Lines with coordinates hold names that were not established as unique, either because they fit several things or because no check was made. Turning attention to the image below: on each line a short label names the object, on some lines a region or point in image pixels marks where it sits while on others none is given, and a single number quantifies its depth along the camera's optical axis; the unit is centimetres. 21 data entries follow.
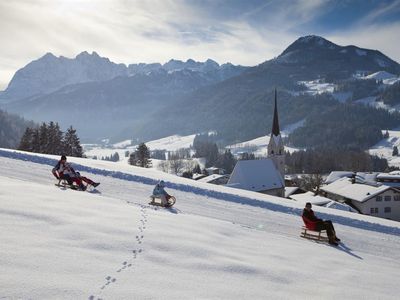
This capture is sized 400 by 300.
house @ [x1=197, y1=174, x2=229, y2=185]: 10445
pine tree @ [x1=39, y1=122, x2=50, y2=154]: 6119
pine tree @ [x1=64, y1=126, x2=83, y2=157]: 6619
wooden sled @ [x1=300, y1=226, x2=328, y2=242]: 1358
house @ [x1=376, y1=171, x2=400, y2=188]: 9544
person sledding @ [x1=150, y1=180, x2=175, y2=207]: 1539
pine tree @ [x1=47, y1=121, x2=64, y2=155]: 6356
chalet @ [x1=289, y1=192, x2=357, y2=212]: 5249
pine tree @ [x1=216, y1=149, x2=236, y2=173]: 16850
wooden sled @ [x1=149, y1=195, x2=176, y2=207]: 1530
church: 5441
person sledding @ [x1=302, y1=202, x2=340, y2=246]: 1326
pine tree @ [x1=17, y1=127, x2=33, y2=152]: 6097
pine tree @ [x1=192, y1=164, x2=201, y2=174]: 13658
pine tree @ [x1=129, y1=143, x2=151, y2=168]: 7850
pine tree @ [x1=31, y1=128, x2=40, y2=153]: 6088
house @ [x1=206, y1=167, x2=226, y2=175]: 14488
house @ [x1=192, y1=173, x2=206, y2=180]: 11640
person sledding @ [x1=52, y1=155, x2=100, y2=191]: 1622
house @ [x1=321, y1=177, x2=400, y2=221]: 6161
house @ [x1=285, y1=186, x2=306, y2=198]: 7744
